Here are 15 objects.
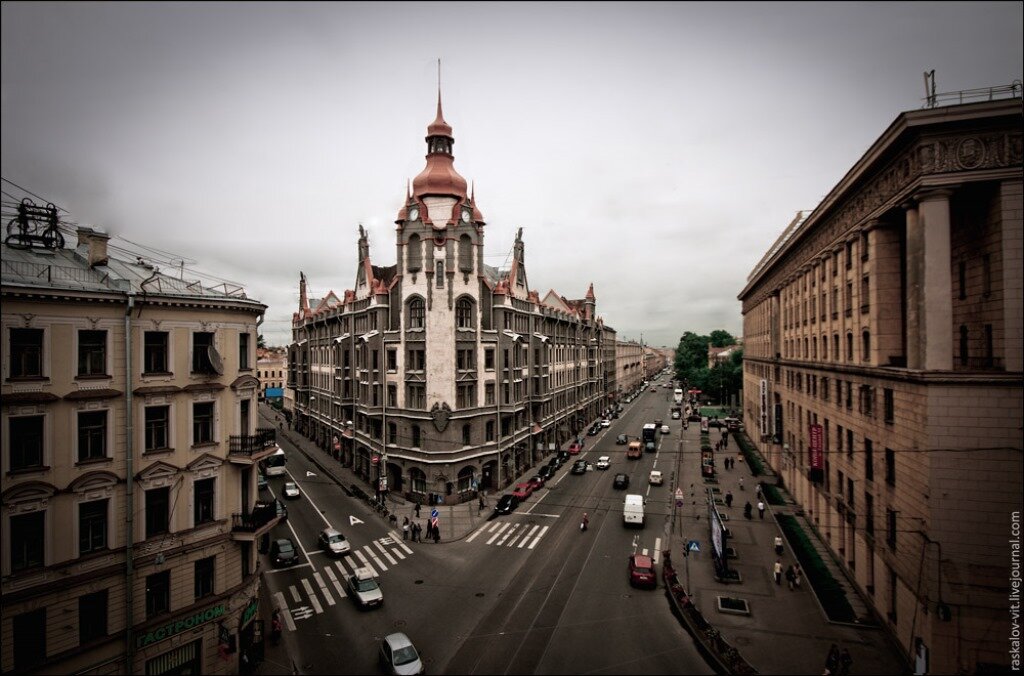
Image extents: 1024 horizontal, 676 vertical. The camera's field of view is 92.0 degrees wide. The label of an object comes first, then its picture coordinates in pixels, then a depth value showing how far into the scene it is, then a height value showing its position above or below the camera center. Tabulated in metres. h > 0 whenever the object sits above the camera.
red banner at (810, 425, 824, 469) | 34.59 -7.46
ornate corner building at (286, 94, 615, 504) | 45.88 -1.23
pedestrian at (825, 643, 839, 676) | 20.23 -13.19
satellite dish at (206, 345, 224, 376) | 22.03 -0.52
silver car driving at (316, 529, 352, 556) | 34.56 -13.98
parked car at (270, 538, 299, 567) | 33.31 -14.09
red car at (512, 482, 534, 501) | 46.31 -13.93
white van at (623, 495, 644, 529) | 38.88 -13.34
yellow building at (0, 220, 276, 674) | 17.67 -4.80
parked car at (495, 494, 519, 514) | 43.25 -14.19
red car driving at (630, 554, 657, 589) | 28.67 -13.42
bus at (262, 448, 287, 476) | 54.91 -13.77
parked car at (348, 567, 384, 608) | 27.05 -13.69
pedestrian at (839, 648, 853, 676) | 20.50 -13.36
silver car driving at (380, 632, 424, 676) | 20.80 -13.35
